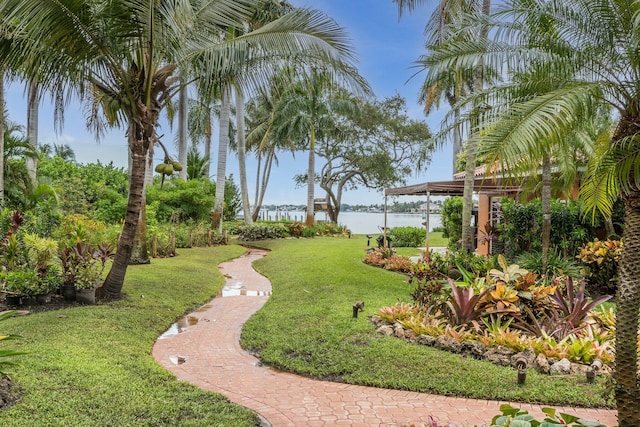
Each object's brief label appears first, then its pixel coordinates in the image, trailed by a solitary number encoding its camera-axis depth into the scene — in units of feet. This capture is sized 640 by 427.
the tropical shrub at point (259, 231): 76.54
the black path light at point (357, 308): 24.27
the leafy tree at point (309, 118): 86.12
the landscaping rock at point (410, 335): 20.43
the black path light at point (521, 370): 15.69
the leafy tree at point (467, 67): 21.69
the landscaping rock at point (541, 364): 17.08
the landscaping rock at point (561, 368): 16.94
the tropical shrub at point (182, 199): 68.69
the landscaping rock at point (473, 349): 18.60
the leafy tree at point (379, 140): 102.06
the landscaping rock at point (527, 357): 17.60
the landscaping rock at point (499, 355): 17.90
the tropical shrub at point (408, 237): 71.46
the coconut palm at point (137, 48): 22.58
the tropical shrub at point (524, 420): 8.32
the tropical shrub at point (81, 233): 28.48
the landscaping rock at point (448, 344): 19.08
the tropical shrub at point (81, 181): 59.06
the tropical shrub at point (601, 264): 31.58
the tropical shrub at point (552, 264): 31.89
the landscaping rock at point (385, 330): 21.36
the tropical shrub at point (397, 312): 22.94
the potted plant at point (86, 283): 26.73
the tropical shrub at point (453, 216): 58.65
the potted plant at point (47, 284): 25.73
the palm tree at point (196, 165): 92.58
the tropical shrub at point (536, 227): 35.24
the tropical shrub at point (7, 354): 11.90
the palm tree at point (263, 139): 91.66
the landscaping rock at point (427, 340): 19.93
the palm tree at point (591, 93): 10.44
